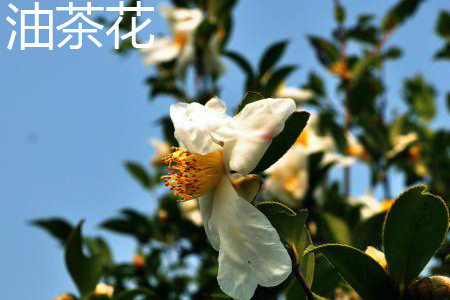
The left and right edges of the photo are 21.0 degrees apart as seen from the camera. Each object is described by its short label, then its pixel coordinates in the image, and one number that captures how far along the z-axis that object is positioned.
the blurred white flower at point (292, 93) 1.78
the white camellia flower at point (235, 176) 0.40
